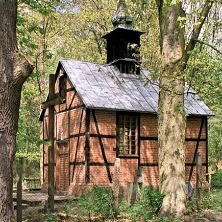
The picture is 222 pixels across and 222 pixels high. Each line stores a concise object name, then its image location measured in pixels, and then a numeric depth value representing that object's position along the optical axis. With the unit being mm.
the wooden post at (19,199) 9281
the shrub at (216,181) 23648
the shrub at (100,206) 9969
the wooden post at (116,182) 10234
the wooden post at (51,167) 10953
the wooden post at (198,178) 12257
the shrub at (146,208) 10360
